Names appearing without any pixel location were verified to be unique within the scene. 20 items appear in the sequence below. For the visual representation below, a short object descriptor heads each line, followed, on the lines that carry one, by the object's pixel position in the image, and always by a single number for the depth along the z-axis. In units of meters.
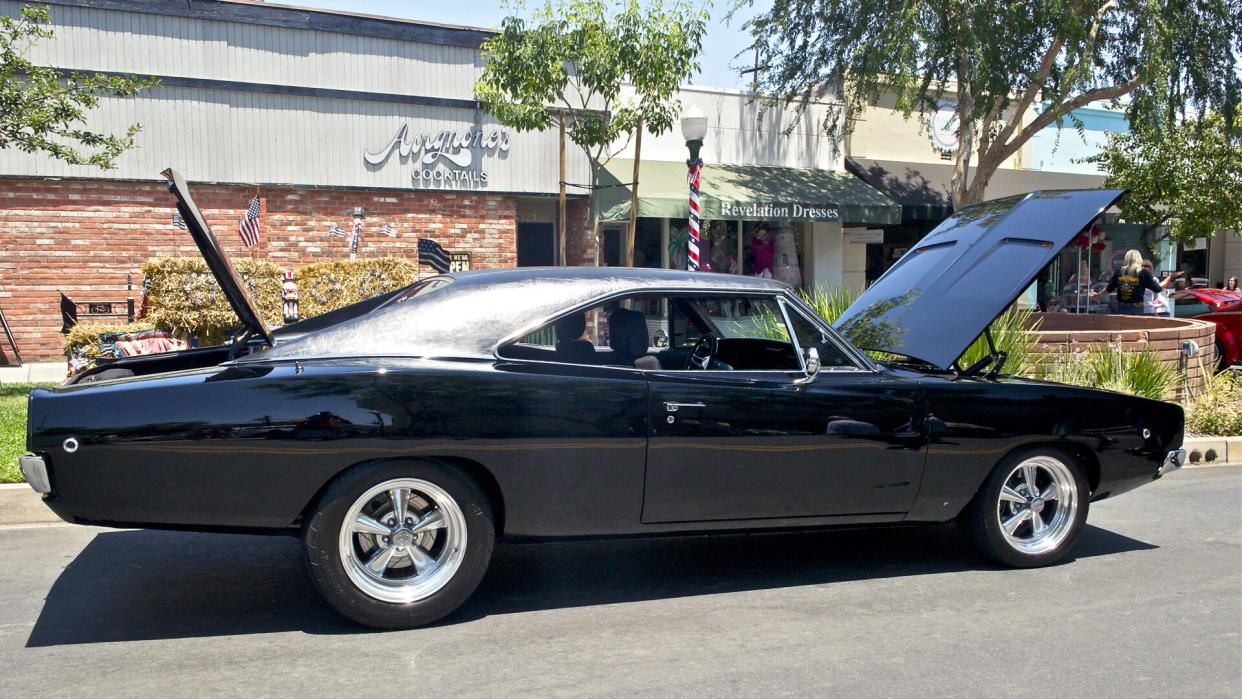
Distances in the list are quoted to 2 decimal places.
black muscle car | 3.77
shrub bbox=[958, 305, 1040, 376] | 8.59
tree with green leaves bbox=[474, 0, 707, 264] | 13.54
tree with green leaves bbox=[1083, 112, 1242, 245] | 19.22
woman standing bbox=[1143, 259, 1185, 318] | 13.02
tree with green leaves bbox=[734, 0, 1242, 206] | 14.20
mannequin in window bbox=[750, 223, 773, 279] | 19.66
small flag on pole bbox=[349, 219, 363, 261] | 15.75
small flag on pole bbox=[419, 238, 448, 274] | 14.95
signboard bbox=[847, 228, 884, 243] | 20.28
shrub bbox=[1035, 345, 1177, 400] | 8.97
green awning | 16.92
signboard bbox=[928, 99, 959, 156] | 20.80
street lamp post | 11.63
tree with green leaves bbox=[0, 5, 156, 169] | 9.71
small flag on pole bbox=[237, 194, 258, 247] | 15.34
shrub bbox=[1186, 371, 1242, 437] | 8.98
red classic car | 13.70
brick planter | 9.41
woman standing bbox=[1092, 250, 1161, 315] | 13.12
